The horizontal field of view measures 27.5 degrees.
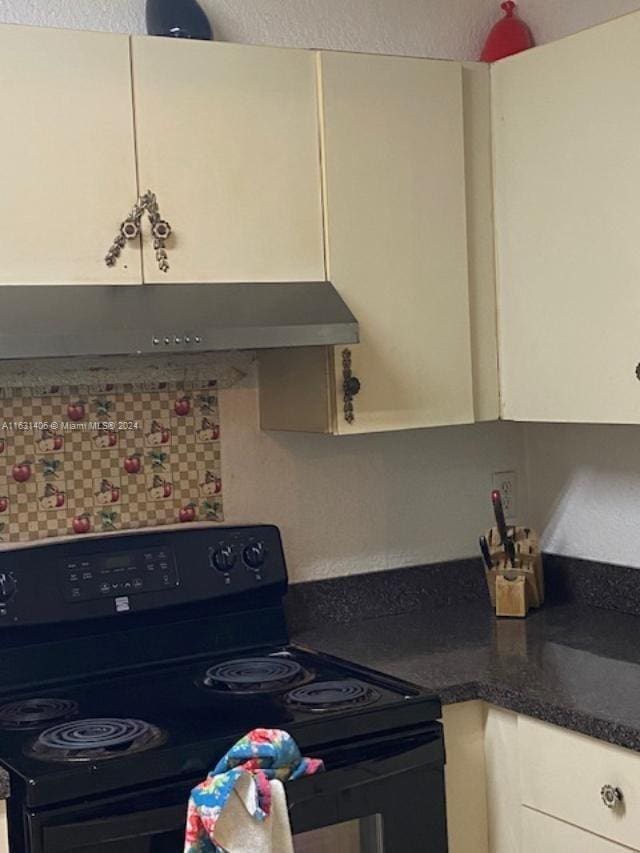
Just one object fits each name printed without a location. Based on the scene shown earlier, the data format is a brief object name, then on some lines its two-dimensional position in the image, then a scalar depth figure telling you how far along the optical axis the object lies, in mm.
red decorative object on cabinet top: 2920
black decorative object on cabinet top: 2529
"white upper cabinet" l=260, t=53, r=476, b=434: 2525
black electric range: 1943
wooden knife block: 2820
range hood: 2143
